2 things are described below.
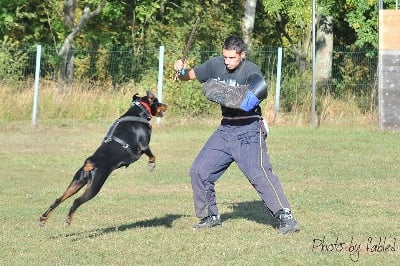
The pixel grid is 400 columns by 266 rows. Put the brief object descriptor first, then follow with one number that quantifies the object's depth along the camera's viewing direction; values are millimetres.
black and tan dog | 15032
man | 15099
